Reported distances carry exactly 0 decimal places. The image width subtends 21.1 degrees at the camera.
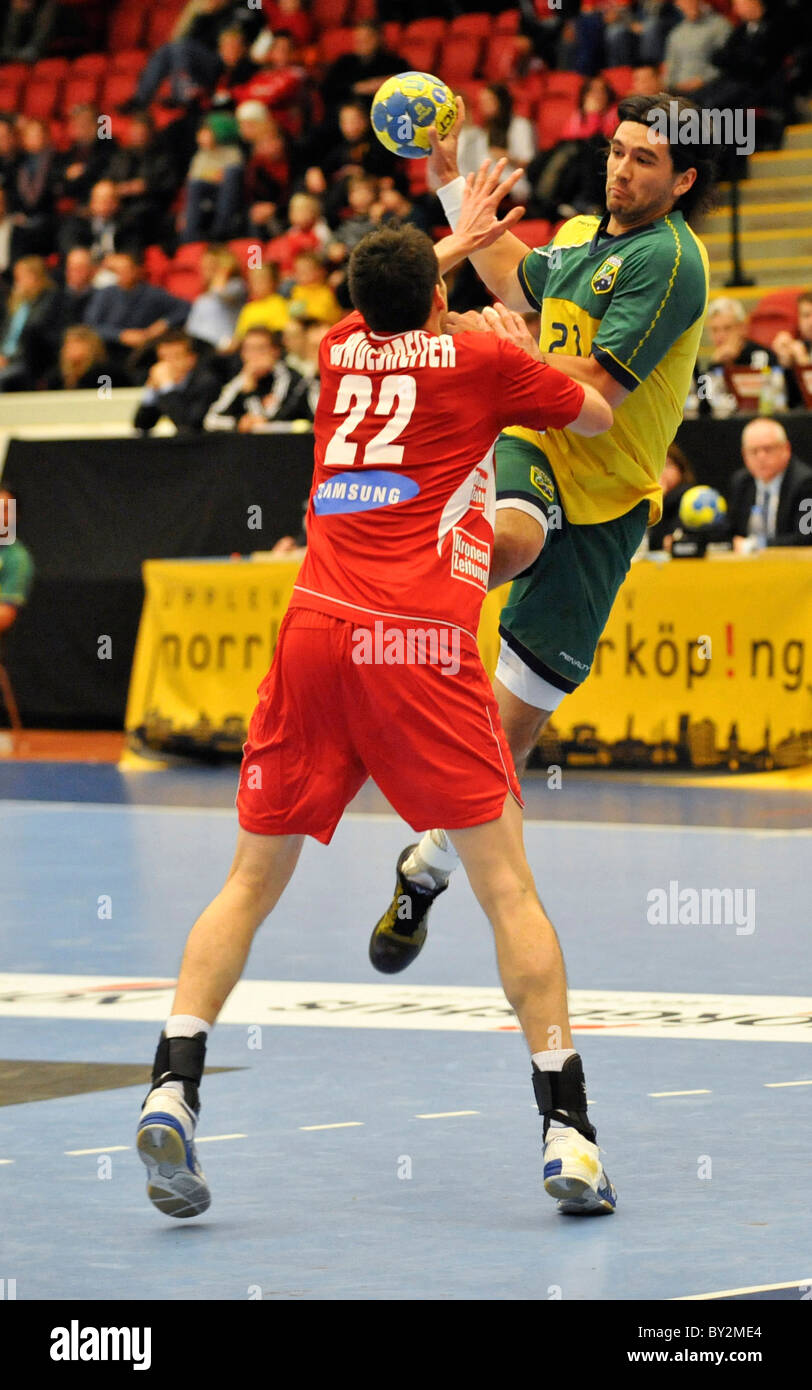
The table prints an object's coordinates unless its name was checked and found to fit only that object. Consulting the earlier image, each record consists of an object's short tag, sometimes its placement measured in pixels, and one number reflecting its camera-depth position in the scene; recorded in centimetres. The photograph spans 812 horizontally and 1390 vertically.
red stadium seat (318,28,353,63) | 2153
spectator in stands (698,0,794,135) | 1709
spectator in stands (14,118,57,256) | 2133
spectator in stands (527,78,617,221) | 1688
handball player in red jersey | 452
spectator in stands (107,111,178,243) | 2062
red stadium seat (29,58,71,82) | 2383
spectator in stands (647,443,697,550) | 1296
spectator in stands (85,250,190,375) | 1861
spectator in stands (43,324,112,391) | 1748
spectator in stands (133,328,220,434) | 1595
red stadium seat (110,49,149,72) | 2348
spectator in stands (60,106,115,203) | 2133
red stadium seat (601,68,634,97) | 1817
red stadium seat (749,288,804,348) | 1580
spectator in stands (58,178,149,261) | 2034
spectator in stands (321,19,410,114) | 1983
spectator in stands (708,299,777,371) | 1378
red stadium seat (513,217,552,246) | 1669
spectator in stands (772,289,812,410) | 1347
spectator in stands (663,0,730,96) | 1759
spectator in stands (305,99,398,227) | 1866
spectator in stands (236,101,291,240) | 1991
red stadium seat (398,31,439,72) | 2081
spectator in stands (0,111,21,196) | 2180
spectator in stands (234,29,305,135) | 2073
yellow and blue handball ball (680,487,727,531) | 1255
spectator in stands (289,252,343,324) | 1672
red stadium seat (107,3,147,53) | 2455
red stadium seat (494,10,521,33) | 2059
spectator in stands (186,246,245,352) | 1783
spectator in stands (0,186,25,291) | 2097
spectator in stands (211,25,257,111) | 2134
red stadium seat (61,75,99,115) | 2320
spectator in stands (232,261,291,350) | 1720
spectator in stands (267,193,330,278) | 1822
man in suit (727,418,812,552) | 1260
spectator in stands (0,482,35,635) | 1544
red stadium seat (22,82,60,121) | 2364
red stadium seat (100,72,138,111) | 2312
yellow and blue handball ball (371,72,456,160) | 579
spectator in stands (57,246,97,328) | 1919
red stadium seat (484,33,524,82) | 1978
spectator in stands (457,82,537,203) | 1739
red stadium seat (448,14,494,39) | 2069
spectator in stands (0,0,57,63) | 2448
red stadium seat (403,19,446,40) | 2102
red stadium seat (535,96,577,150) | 1867
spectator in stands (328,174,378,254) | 1758
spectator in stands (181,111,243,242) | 2006
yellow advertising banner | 1223
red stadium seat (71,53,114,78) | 2366
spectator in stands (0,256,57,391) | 1873
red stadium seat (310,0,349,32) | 2189
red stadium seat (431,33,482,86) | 2050
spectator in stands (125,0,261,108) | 2194
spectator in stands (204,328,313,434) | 1520
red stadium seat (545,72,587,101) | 1877
